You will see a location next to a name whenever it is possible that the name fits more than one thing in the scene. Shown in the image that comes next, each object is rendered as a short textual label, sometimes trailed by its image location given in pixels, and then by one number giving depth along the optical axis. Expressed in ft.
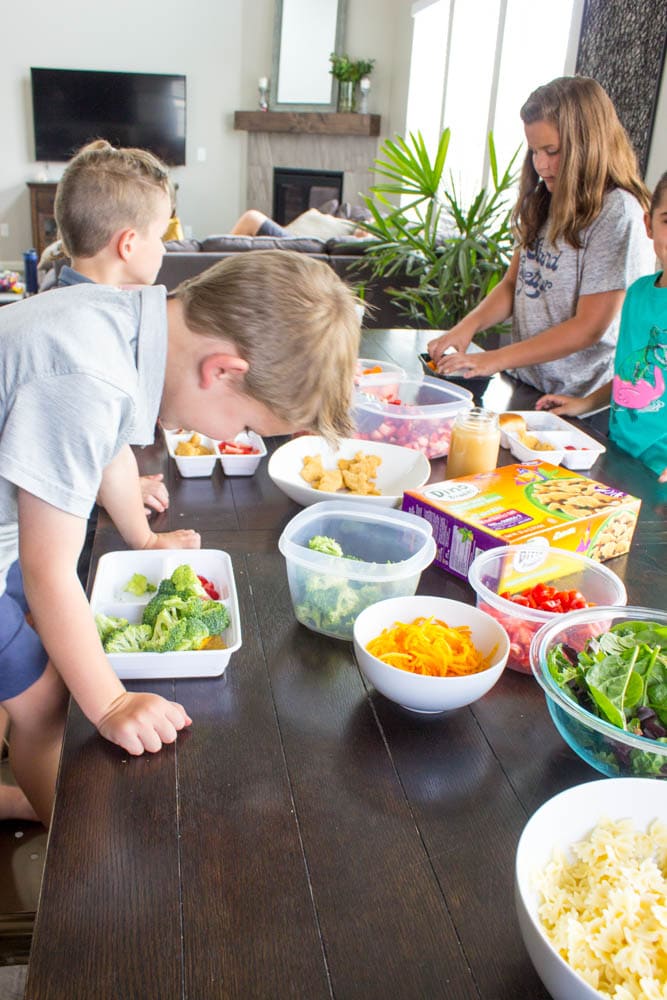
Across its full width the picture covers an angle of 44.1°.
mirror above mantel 27.37
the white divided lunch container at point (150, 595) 3.34
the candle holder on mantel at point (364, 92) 27.81
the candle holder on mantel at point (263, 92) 27.78
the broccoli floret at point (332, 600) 3.64
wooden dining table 2.25
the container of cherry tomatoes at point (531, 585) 3.52
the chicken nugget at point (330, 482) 4.93
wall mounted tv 26.89
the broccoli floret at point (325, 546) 3.89
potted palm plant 11.30
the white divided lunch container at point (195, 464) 5.30
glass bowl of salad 2.78
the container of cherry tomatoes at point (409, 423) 5.71
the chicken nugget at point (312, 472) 5.04
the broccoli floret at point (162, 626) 3.43
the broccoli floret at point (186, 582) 3.69
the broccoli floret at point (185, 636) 3.38
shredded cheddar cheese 3.24
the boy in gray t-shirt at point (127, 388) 3.10
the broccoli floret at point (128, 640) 3.39
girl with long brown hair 6.79
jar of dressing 5.16
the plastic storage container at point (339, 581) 3.64
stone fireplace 28.04
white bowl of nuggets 4.92
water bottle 22.41
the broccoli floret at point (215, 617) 3.53
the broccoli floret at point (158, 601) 3.58
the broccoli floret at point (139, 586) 3.88
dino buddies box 4.08
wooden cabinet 27.17
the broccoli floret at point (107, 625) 3.48
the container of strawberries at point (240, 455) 5.38
